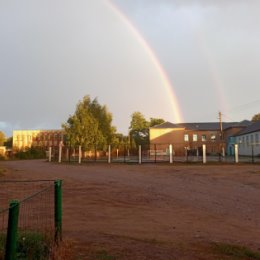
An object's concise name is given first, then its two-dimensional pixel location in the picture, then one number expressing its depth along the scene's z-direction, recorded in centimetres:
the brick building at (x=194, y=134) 6459
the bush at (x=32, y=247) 416
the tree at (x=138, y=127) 8339
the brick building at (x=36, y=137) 9132
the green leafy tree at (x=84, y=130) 4274
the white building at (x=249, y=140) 4309
